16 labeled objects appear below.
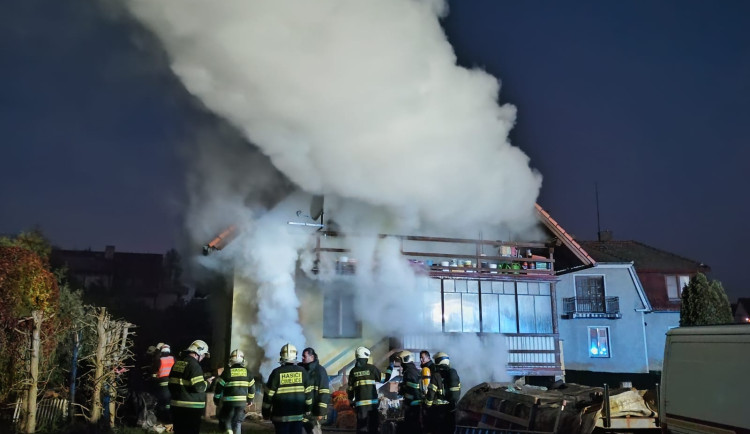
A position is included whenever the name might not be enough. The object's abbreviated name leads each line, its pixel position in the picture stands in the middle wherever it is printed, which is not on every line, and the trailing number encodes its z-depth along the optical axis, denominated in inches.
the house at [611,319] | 1144.8
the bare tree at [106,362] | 406.0
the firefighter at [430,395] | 381.4
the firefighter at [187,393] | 313.7
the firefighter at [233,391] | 331.6
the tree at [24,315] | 375.9
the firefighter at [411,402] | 386.9
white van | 245.0
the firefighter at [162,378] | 420.5
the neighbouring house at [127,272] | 1822.1
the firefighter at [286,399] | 307.1
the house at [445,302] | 644.1
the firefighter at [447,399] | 388.2
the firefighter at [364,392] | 374.0
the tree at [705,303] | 712.4
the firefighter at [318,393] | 332.5
